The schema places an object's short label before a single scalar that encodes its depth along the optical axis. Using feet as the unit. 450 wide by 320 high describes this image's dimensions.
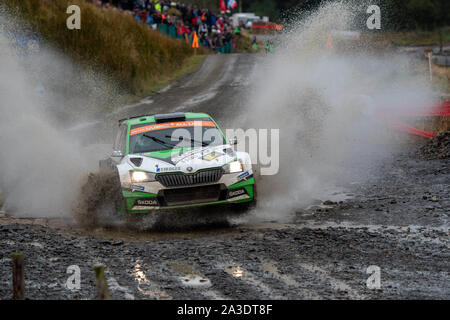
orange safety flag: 281.02
